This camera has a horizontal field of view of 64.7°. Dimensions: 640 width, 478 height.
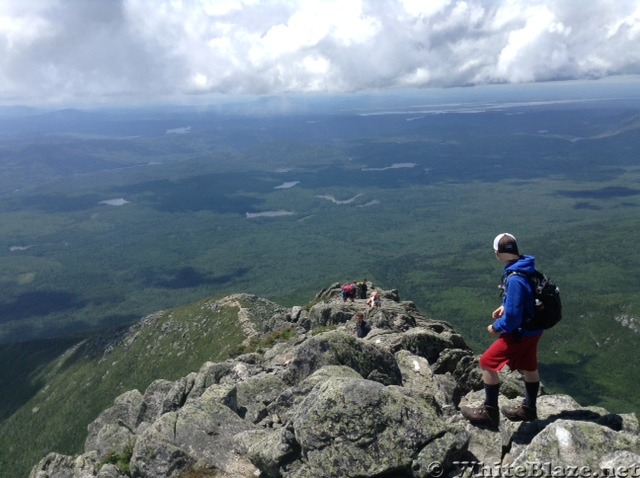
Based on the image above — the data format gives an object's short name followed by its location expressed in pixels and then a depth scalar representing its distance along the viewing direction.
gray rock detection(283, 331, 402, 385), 23.62
